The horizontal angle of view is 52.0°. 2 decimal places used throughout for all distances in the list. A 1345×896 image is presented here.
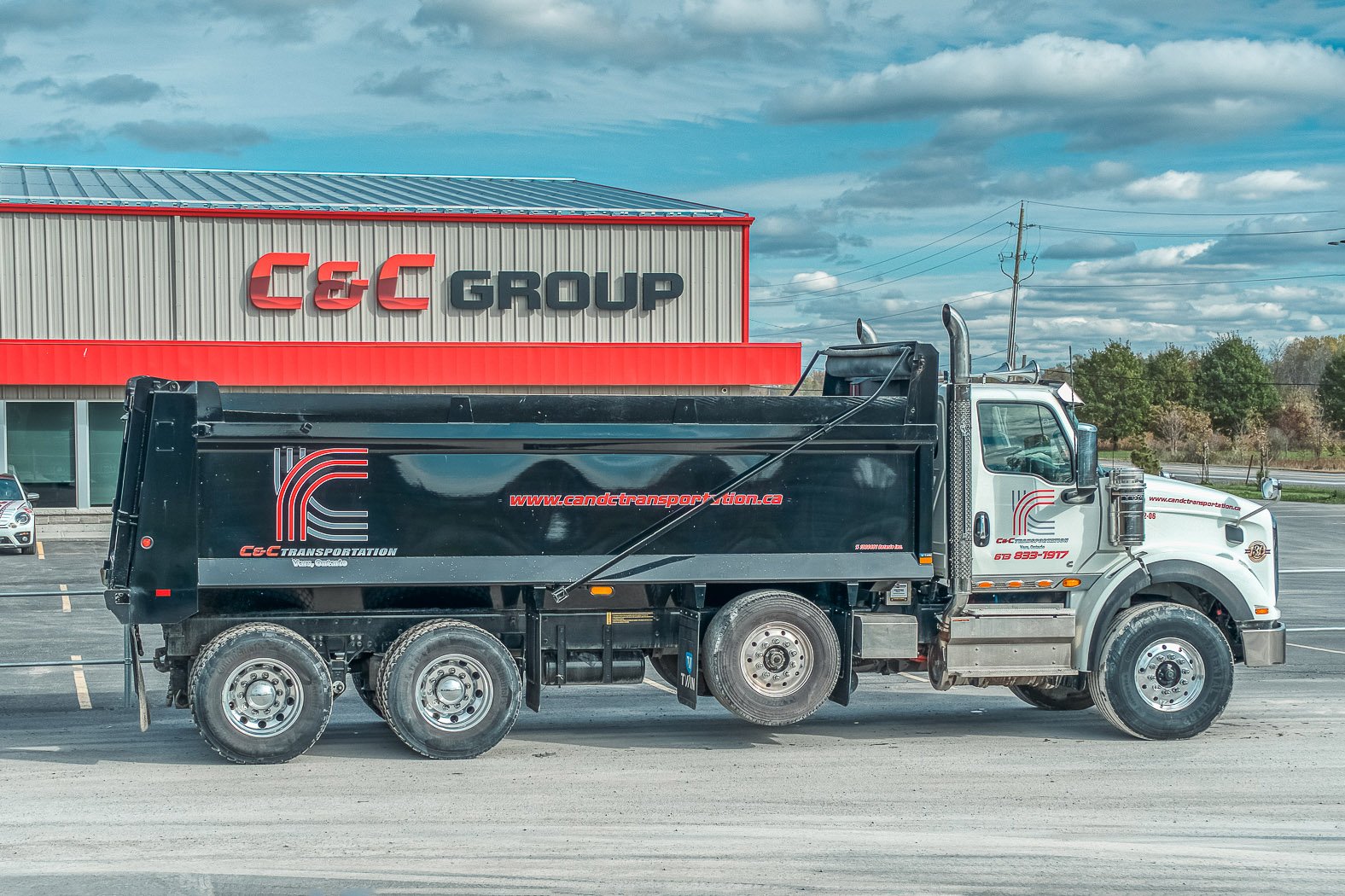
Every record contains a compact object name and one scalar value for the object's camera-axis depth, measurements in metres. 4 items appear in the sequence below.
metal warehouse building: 33.72
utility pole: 55.09
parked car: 27.06
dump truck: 9.80
